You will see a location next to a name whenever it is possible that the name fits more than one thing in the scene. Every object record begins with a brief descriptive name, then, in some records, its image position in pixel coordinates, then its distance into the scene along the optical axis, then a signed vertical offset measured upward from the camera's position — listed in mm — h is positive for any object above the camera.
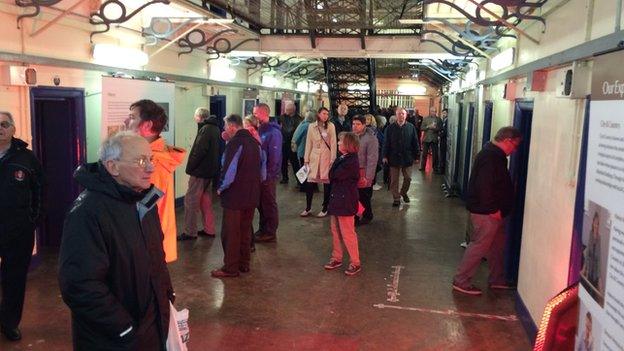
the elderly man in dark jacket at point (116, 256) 2225 -668
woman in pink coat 7797 -583
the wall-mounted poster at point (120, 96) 6414 +96
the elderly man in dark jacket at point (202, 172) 6785 -866
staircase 12836 +690
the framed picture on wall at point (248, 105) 12445 +31
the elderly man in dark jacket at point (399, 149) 9383 -682
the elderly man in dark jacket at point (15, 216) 3785 -842
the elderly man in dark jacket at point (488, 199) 5055 -825
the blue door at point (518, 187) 5434 -758
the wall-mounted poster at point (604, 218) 1762 -363
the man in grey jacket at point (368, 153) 7852 -640
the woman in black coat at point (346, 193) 5578 -885
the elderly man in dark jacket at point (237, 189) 5375 -852
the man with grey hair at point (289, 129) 11648 -473
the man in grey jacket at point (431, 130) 13742 -475
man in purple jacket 7016 -826
